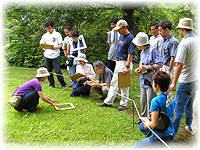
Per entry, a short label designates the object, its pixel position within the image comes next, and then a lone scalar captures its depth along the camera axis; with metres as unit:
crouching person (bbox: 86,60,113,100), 4.76
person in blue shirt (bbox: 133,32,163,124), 3.49
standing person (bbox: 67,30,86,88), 5.82
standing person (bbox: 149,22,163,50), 4.55
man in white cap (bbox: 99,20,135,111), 4.14
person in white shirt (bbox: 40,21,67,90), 6.05
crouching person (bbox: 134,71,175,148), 2.35
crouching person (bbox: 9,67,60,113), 4.06
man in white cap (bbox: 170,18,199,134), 2.96
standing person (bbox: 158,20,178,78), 3.79
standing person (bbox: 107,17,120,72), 5.51
